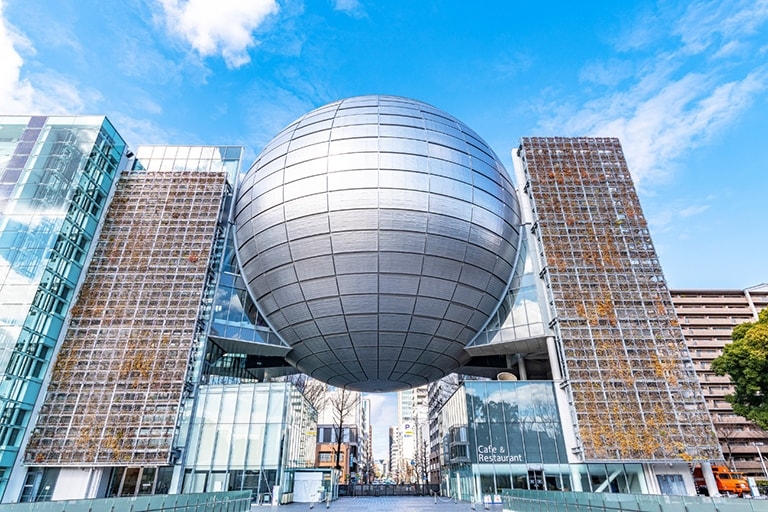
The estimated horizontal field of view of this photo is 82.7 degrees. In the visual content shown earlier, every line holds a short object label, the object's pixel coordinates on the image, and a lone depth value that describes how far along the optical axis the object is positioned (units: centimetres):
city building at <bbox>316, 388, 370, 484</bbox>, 6295
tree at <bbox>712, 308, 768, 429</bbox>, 2828
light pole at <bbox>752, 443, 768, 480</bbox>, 5582
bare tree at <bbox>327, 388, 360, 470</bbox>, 5447
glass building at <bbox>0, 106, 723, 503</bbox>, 2594
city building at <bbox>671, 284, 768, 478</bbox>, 5962
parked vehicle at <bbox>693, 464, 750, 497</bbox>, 3641
